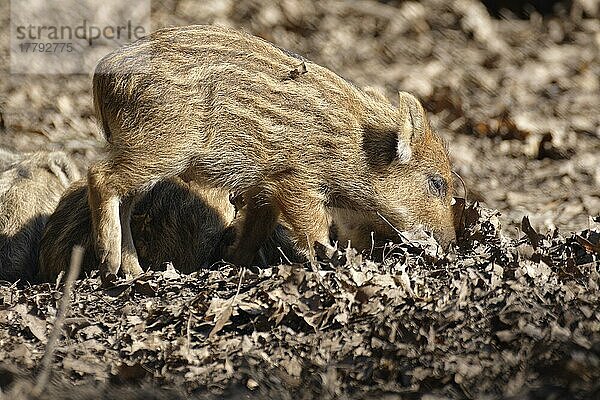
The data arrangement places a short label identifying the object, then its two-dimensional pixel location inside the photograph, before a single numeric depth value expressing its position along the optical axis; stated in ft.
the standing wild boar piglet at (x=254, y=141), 34.91
